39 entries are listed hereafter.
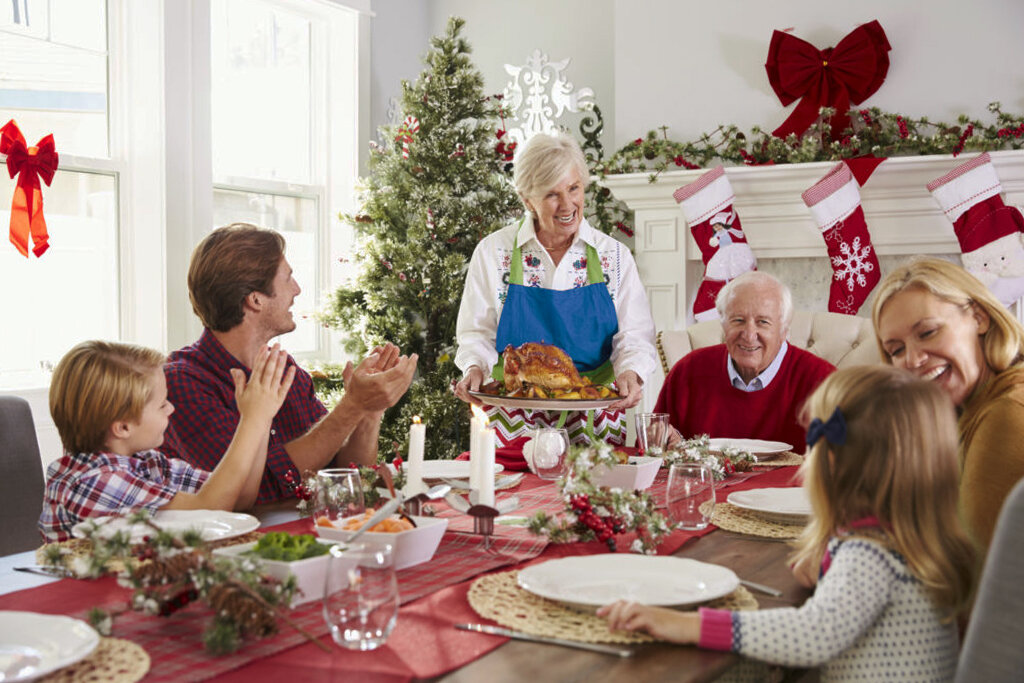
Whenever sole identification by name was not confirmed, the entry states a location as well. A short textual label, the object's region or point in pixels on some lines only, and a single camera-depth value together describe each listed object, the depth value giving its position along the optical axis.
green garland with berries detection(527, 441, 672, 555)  1.47
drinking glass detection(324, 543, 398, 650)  1.02
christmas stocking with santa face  3.79
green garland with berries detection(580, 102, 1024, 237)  3.89
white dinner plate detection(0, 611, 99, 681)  0.97
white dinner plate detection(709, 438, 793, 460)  2.41
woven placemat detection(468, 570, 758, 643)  1.11
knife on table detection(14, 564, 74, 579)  1.37
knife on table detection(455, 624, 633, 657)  1.06
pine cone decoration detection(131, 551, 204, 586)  1.13
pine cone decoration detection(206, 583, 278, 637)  1.06
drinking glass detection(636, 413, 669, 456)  2.10
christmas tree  4.42
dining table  1.01
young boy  1.54
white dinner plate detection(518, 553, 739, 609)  1.20
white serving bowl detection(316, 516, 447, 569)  1.34
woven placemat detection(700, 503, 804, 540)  1.63
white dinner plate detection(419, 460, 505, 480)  2.04
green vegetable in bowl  1.21
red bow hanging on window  3.44
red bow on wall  4.05
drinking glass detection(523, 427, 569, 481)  1.90
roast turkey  2.40
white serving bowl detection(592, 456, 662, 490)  1.87
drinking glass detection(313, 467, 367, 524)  1.48
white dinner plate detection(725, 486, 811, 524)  1.69
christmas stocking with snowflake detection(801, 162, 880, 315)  3.98
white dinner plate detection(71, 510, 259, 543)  1.44
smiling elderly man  2.78
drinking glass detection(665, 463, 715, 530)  1.61
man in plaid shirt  2.00
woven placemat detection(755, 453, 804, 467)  2.37
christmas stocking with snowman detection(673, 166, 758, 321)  4.25
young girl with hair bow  1.10
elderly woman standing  2.88
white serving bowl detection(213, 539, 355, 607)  1.17
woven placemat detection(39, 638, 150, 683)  0.98
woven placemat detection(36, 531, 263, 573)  1.39
